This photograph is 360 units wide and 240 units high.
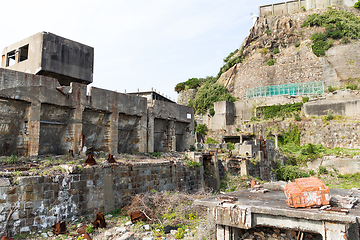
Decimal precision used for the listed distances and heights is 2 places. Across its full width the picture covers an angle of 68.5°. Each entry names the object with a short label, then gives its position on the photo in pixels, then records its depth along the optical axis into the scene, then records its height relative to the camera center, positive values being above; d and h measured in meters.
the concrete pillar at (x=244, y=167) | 16.52 -1.40
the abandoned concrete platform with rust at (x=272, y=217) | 4.10 -1.24
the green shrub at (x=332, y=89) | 29.86 +6.38
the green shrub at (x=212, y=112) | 35.03 +4.29
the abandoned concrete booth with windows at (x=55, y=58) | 11.44 +3.93
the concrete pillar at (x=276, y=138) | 28.43 +0.75
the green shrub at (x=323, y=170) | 22.00 -2.06
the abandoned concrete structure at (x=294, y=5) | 39.25 +21.52
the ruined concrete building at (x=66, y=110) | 9.05 +1.41
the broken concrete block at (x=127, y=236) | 6.42 -2.28
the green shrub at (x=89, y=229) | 7.25 -2.35
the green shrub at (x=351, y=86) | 28.49 +6.44
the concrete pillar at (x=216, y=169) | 14.93 -1.42
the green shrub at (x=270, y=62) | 37.47 +11.73
